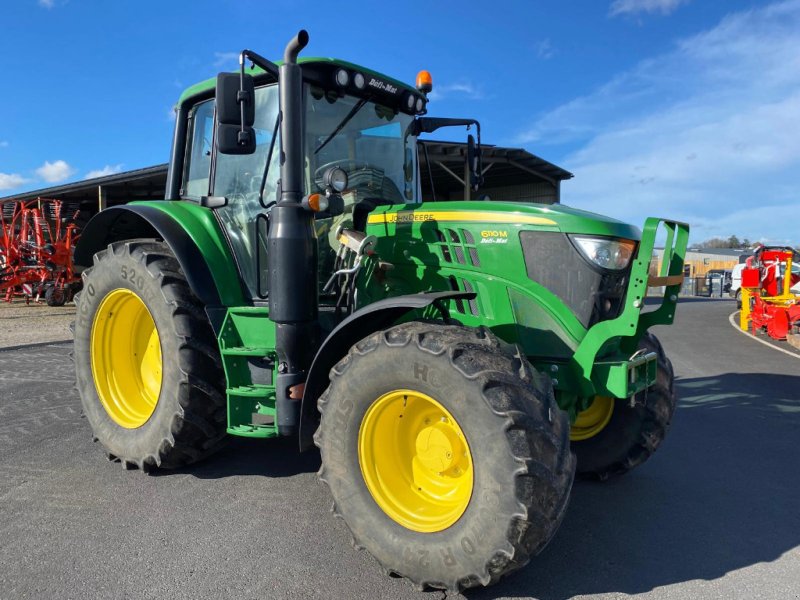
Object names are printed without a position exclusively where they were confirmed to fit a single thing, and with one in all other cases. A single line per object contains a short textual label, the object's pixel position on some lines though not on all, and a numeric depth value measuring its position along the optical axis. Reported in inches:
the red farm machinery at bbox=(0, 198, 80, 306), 712.4
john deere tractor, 98.5
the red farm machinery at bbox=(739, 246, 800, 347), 488.1
